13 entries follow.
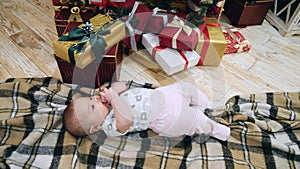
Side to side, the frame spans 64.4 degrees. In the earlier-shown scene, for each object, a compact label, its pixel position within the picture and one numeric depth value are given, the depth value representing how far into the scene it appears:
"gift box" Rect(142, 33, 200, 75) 1.02
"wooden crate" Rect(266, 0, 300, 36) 1.26
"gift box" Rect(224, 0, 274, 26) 1.27
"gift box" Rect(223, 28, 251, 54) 1.20
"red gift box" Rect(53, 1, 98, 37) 1.01
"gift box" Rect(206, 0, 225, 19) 1.12
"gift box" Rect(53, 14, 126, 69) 0.84
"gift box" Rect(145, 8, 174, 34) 1.04
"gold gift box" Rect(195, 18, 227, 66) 1.05
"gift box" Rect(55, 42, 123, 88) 0.91
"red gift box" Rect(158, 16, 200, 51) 1.01
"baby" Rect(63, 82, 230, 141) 0.76
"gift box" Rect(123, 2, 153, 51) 1.00
